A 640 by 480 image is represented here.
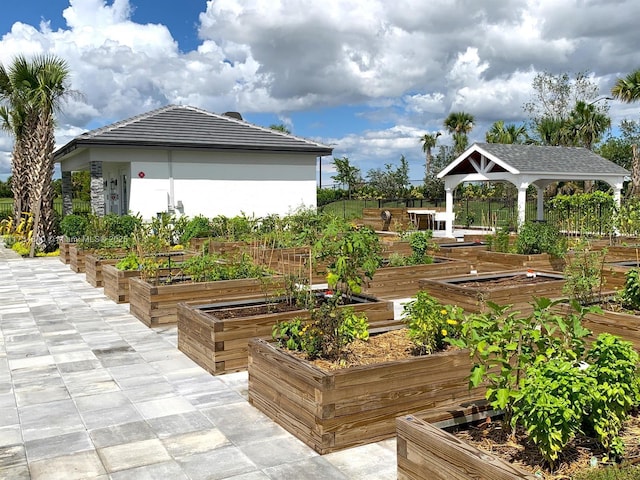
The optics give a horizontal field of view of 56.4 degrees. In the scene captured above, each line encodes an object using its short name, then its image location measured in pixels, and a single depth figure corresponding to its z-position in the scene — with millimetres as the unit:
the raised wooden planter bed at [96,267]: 12430
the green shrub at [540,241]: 11852
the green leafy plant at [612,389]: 3150
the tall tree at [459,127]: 46500
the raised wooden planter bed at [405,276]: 10211
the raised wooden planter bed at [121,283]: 10297
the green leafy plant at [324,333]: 4875
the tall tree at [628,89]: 20977
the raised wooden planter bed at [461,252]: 13562
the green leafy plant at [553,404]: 2955
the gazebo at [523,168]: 19312
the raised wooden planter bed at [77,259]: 14945
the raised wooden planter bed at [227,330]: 6047
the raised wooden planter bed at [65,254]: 16911
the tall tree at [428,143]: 51188
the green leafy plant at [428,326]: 4766
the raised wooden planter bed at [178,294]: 8250
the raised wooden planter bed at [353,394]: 4164
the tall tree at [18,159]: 23562
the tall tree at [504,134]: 39125
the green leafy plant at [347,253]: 5930
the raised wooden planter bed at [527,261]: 11680
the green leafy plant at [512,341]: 3410
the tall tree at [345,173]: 47062
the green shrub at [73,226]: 18969
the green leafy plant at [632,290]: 6285
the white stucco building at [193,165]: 20203
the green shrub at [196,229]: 18672
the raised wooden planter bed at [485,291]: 7969
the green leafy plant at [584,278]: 7004
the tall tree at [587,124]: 32688
